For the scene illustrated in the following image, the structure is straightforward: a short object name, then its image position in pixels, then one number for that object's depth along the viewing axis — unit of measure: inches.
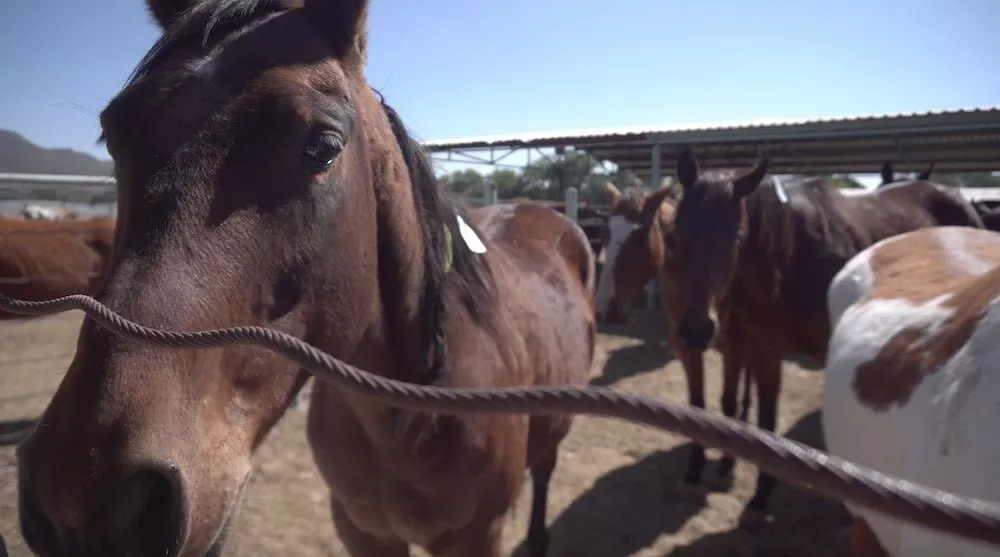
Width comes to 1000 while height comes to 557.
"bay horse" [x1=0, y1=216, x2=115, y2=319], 163.8
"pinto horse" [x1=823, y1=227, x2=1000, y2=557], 43.8
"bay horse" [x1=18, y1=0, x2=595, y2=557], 33.1
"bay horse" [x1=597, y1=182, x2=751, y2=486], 205.6
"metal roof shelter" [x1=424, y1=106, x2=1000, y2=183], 269.6
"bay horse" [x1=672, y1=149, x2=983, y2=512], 137.6
